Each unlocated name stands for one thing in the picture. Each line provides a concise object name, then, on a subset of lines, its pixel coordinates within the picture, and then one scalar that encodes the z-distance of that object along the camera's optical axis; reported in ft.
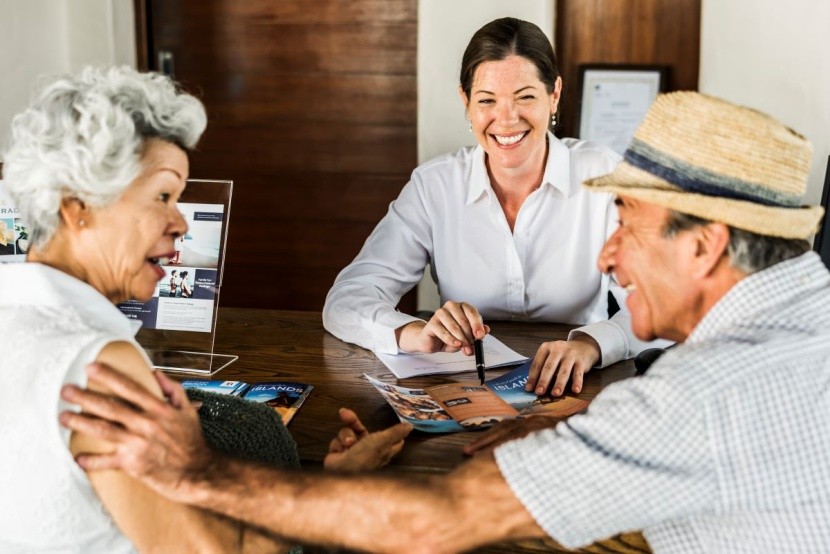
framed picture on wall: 11.87
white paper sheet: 6.37
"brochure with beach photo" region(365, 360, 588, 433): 5.32
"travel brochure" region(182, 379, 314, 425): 5.63
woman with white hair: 3.81
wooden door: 13.07
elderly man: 3.61
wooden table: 4.94
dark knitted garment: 4.81
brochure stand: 6.46
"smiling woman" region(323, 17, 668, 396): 8.21
